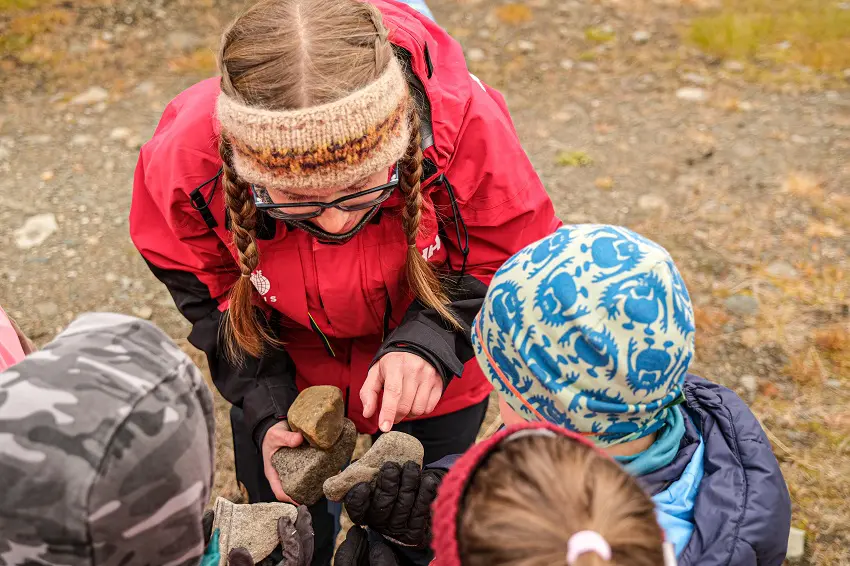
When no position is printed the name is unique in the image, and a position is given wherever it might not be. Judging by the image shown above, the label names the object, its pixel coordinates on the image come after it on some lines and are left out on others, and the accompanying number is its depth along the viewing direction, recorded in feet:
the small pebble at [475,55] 18.75
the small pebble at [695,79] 17.69
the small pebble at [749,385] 11.46
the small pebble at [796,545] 9.46
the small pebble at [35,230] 14.33
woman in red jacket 6.07
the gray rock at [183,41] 18.85
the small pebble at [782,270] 13.15
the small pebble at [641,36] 19.11
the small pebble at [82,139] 16.48
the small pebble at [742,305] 12.62
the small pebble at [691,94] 17.22
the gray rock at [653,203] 14.65
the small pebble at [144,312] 13.15
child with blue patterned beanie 5.14
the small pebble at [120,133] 16.53
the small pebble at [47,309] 13.15
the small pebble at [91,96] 17.46
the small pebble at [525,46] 19.12
